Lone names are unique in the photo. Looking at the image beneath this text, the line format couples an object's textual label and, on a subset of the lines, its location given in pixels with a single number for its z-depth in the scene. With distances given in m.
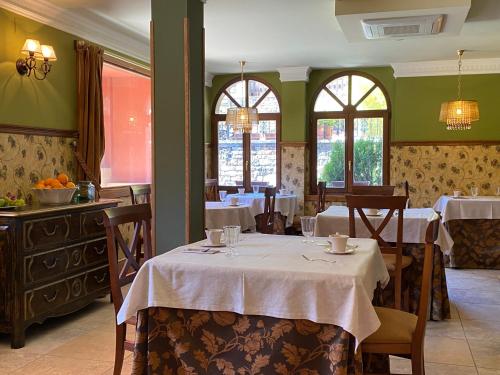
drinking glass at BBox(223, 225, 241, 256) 2.62
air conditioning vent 4.78
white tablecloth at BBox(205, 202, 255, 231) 5.39
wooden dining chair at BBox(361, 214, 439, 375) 2.26
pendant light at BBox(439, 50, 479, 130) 6.48
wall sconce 4.18
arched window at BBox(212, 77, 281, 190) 8.48
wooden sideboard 3.57
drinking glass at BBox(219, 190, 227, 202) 7.02
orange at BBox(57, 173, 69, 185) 4.33
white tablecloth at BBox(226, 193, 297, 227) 6.38
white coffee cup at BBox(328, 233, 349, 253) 2.55
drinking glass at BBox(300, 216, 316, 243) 2.77
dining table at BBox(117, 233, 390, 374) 2.12
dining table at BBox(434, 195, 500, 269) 6.00
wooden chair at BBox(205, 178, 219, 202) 6.77
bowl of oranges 4.17
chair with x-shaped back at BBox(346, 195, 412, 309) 3.59
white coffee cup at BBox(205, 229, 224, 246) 2.75
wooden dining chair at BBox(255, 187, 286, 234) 5.99
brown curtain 5.08
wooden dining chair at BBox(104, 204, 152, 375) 2.59
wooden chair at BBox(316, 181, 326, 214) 6.18
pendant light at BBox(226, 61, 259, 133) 7.17
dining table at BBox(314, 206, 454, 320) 4.08
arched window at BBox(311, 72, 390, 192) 8.05
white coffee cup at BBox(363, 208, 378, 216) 4.29
